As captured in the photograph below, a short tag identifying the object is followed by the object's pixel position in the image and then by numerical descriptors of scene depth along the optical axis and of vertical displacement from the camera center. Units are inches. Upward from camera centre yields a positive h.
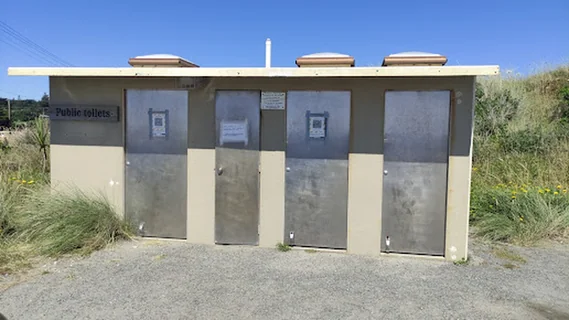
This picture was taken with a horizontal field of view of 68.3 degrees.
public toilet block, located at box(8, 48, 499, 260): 205.9 -4.0
